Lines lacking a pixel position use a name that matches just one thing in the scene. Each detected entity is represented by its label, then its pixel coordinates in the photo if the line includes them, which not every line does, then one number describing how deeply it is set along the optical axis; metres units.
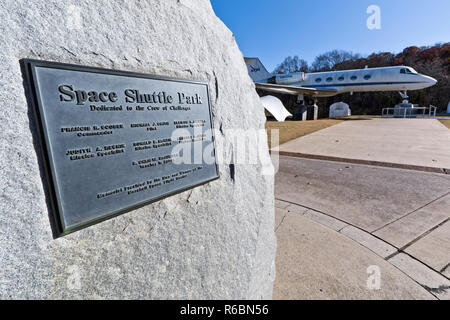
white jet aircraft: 20.02
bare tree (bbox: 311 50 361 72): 49.98
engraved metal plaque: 1.07
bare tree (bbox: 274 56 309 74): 53.72
